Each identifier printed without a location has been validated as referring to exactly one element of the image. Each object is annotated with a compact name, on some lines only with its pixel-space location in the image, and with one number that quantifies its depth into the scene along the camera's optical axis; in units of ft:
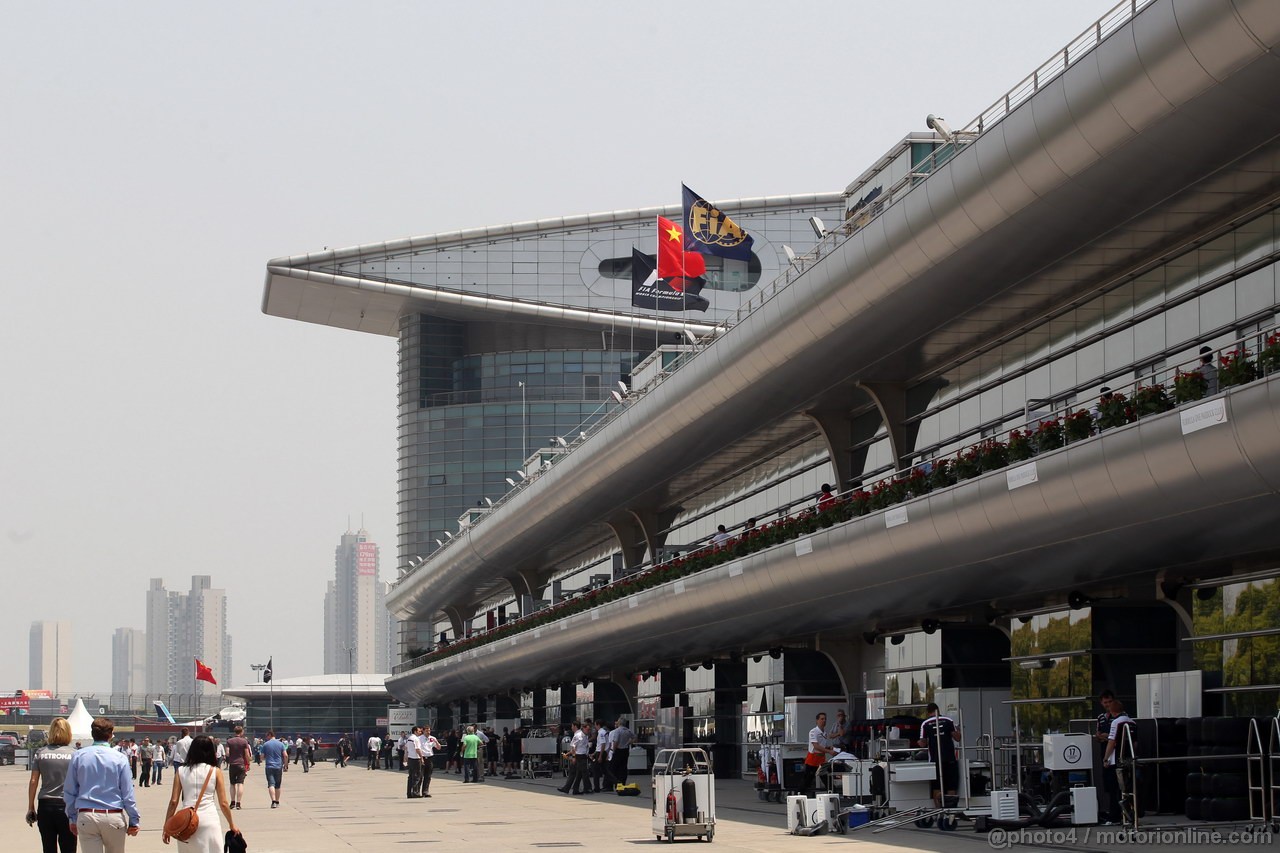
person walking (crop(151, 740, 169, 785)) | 217.36
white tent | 207.51
